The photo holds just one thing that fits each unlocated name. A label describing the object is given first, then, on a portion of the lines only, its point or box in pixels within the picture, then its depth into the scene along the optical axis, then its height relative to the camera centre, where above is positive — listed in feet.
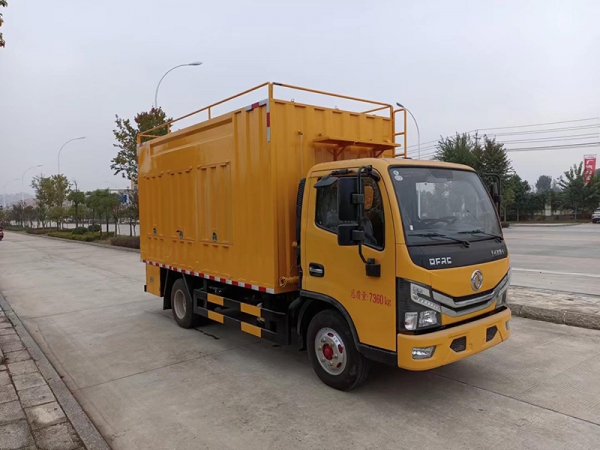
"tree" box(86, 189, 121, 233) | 104.12 +3.83
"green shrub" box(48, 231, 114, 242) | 101.72 -4.35
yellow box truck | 13.05 -0.93
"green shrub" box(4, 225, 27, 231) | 206.49 -4.50
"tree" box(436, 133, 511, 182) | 137.69 +16.70
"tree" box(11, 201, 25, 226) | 231.03 +3.65
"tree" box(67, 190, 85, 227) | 121.29 +5.38
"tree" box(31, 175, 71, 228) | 146.51 +8.98
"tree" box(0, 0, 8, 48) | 17.92 +8.65
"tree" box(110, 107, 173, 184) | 75.82 +13.79
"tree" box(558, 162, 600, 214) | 159.33 +6.07
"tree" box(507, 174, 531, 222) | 168.25 +4.03
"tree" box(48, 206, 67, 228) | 136.05 +1.59
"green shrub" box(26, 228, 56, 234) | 149.28 -4.32
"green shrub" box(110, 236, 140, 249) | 77.97 -4.42
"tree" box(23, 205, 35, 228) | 216.74 +3.30
